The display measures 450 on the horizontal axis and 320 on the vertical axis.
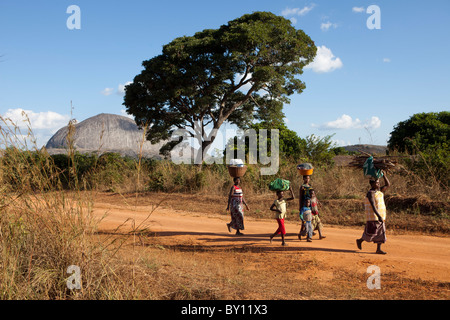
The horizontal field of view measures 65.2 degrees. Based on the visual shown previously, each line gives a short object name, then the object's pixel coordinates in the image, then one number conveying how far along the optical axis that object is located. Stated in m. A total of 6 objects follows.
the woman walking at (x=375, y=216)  6.98
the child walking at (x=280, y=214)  7.71
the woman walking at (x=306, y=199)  8.10
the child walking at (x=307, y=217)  7.95
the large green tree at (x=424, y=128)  21.97
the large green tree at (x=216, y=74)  21.73
